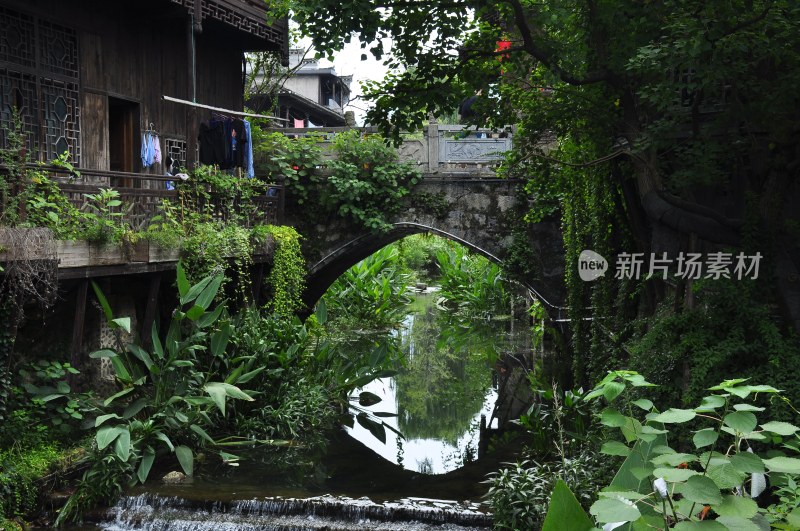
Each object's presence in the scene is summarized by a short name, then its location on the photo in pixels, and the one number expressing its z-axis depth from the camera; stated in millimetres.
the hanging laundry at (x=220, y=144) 13430
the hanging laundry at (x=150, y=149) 12398
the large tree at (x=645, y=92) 7000
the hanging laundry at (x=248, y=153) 13570
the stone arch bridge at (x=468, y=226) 15508
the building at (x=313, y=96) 27422
